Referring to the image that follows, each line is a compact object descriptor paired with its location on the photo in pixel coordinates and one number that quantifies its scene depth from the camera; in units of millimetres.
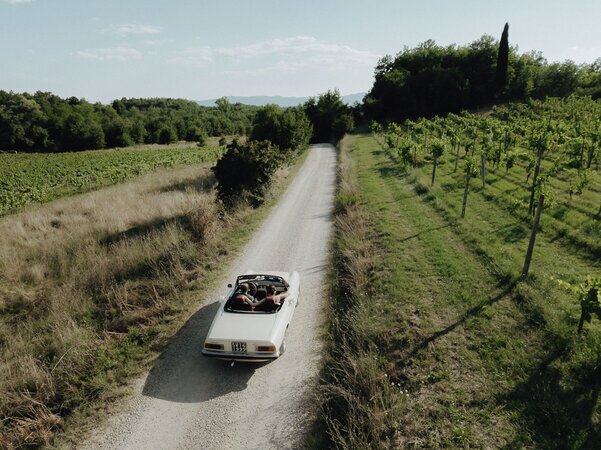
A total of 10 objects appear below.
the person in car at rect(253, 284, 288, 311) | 8219
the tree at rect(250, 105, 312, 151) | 31188
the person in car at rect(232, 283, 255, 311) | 8125
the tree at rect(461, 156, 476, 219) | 15305
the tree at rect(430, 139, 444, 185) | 21000
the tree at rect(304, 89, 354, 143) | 55562
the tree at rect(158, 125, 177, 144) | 83062
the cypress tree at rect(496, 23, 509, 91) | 63094
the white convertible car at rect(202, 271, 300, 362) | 7164
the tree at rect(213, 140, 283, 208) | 18266
